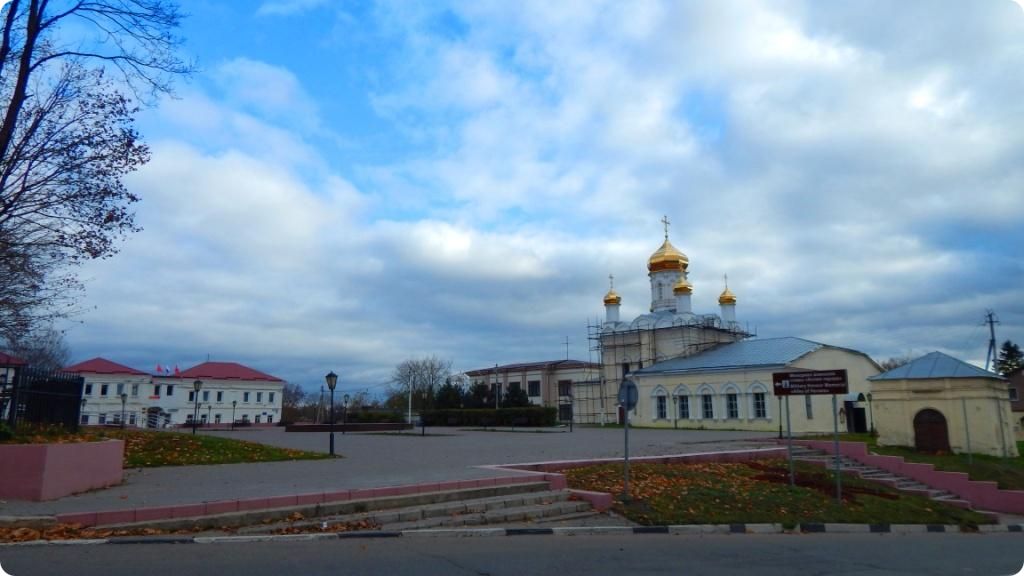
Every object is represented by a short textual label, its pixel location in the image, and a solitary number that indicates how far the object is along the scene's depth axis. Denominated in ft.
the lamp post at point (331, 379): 76.95
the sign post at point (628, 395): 42.39
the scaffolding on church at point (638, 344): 182.91
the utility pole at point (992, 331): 164.53
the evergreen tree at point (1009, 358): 251.05
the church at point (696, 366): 146.00
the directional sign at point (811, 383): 48.26
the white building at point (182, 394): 209.67
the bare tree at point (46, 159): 41.78
